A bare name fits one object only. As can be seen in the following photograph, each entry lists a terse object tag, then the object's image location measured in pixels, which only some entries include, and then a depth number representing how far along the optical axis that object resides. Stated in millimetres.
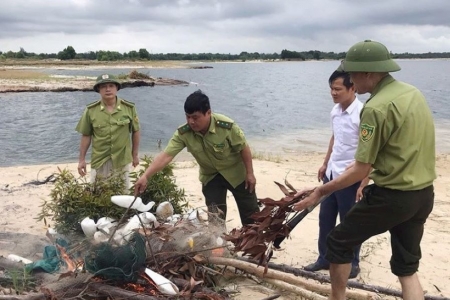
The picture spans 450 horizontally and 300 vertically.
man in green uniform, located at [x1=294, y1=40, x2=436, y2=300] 3094
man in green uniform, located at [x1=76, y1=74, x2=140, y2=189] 5480
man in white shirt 4371
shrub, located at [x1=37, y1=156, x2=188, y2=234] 4867
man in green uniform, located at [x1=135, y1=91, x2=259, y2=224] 4543
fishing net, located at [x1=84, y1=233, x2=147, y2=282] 3721
